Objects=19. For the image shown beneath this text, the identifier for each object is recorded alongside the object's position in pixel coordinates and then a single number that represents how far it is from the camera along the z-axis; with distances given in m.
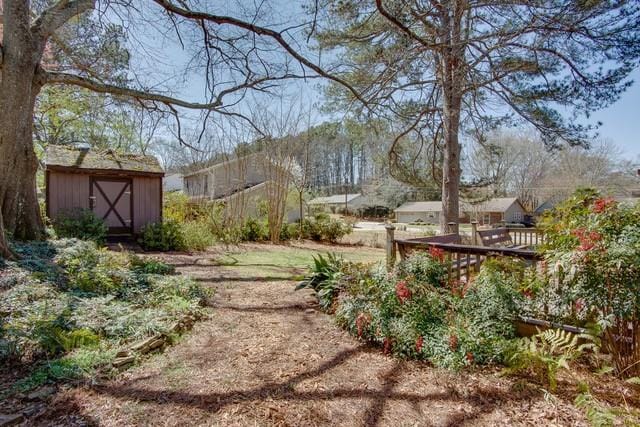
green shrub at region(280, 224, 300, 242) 12.79
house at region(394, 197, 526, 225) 33.25
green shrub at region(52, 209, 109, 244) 8.32
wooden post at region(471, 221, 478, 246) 6.79
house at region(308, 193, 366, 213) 38.72
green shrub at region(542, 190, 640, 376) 2.27
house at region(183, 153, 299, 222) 11.53
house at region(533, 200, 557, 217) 31.12
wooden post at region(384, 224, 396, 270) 4.33
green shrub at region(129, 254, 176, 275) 5.09
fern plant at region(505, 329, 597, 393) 2.33
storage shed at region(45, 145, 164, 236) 9.18
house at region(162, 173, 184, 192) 31.09
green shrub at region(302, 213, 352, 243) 13.49
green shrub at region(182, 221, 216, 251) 9.53
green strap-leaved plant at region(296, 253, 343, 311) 4.23
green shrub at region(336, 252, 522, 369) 2.78
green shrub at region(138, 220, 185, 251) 9.40
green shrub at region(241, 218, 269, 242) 11.97
